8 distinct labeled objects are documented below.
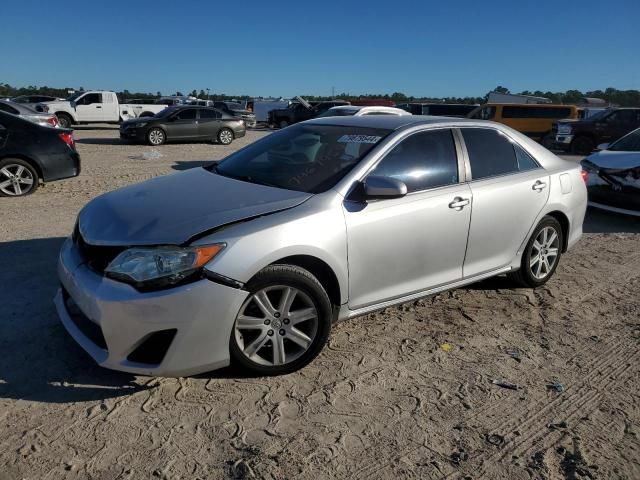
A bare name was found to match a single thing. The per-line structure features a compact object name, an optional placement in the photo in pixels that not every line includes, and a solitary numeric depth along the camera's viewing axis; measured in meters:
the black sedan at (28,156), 7.87
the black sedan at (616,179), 7.61
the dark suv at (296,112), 28.71
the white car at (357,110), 13.07
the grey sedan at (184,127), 17.38
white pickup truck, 23.34
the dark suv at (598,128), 18.80
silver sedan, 2.89
